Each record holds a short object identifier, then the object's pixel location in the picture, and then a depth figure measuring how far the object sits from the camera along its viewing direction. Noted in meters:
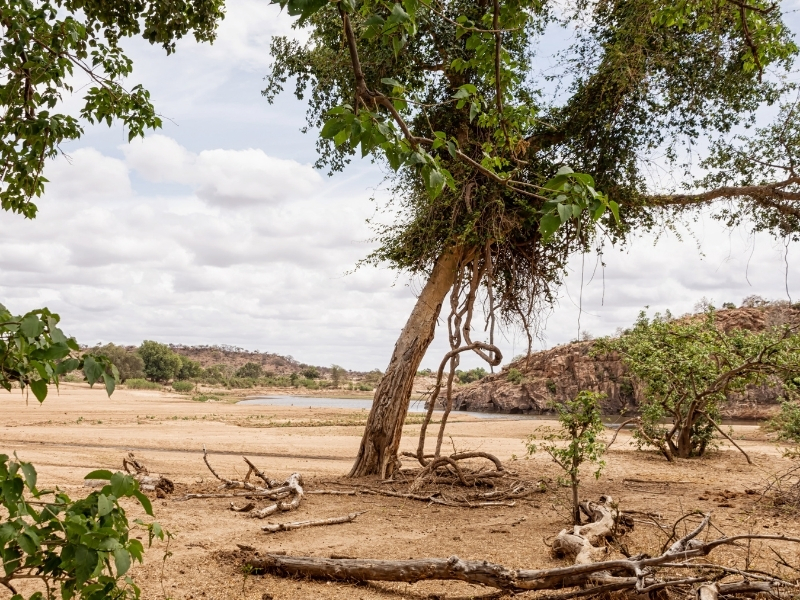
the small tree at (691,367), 11.52
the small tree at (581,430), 6.53
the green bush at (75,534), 2.21
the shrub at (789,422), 12.05
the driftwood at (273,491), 7.61
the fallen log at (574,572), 4.00
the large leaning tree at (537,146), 9.58
